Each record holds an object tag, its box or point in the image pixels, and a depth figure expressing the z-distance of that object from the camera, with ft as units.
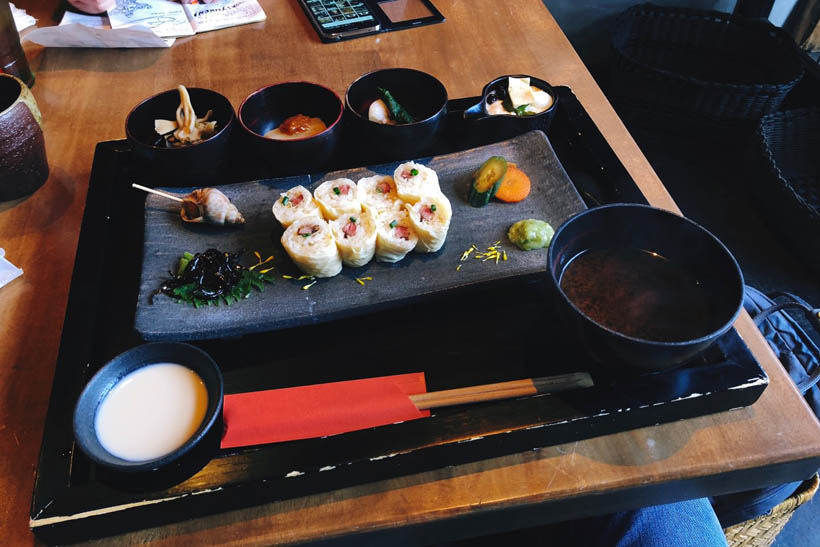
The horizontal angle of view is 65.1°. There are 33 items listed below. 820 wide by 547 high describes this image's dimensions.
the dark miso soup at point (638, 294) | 1.25
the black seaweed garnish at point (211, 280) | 1.44
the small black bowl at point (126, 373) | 1.11
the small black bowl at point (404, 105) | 1.72
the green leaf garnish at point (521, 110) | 1.89
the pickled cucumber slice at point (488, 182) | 1.66
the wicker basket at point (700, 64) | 3.30
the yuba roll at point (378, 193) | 1.61
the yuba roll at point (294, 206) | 1.58
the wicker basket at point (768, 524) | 1.61
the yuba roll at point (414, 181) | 1.61
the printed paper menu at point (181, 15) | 2.44
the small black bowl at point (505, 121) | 1.82
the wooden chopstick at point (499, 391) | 1.26
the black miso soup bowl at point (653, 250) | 1.14
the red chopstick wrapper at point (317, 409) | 1.24
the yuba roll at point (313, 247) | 1.46
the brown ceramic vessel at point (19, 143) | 1.65
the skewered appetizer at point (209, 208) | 1.57
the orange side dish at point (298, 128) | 1.81
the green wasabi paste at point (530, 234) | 1.56
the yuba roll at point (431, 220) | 1.52
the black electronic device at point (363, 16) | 2.40
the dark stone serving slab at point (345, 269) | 1.41
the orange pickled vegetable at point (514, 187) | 1.69
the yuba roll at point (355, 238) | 1.49
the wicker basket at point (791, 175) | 2.94
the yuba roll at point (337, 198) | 1.60
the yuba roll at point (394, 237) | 1.51
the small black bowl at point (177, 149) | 1.65
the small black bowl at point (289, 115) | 1.68
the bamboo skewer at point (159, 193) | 1.59
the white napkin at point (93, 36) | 2.29
